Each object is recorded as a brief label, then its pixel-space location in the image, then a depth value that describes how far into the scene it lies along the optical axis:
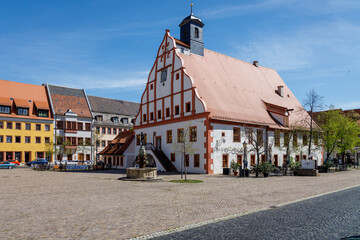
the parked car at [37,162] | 54.85
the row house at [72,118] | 62.72
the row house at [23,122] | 56.72
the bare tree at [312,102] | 39.84
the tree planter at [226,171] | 32.92
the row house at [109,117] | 69.88
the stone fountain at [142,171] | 25.94
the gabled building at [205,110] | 34.97
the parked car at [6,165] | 45.66
